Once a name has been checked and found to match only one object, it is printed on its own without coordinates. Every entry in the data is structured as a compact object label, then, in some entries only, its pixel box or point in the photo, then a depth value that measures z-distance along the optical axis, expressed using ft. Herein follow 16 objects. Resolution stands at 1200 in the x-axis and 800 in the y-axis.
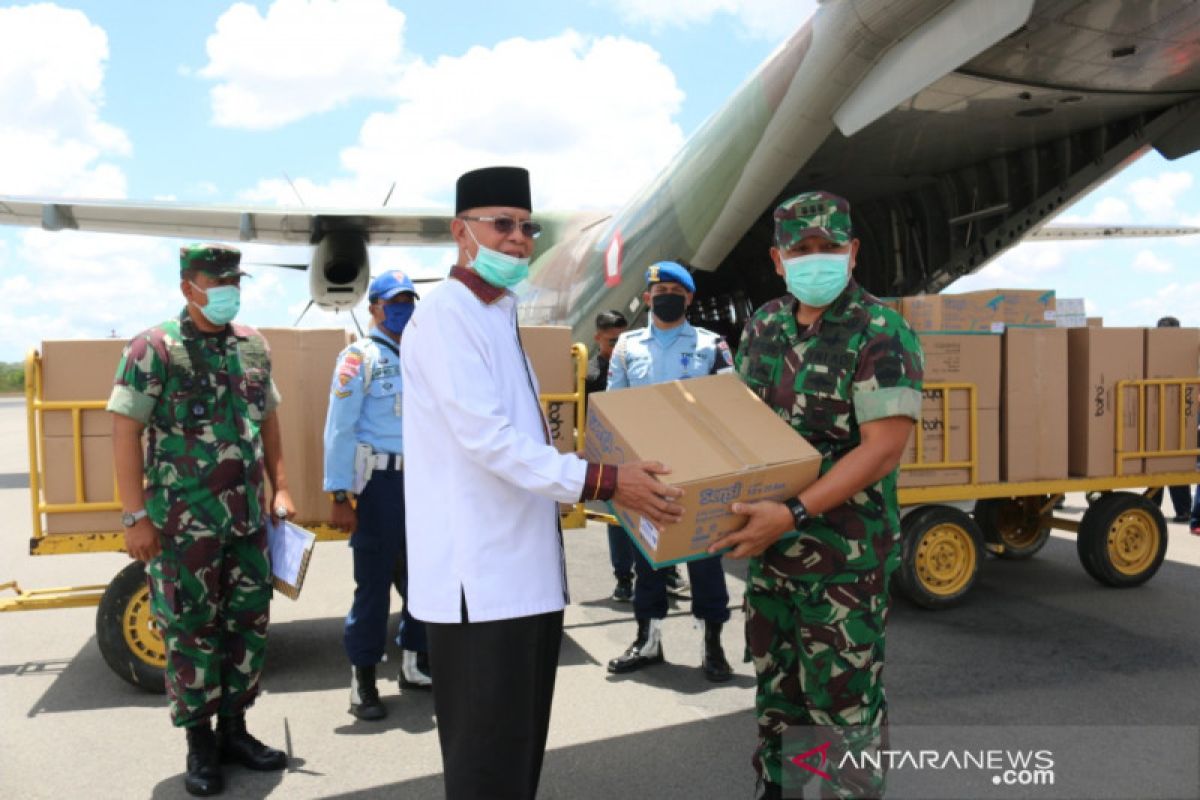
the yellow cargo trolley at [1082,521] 17.13
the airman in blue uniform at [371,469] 12.72
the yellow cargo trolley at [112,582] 12.99
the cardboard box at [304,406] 14.49
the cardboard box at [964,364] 16.90
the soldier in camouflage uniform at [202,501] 10.30
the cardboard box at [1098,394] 18.02
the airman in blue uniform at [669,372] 14.06
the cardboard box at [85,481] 13.08
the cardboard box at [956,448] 16.97
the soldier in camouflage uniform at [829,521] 7.84
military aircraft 18.04
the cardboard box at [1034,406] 17.58
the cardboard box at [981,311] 17.07
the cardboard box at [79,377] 13.05
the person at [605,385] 18.89
